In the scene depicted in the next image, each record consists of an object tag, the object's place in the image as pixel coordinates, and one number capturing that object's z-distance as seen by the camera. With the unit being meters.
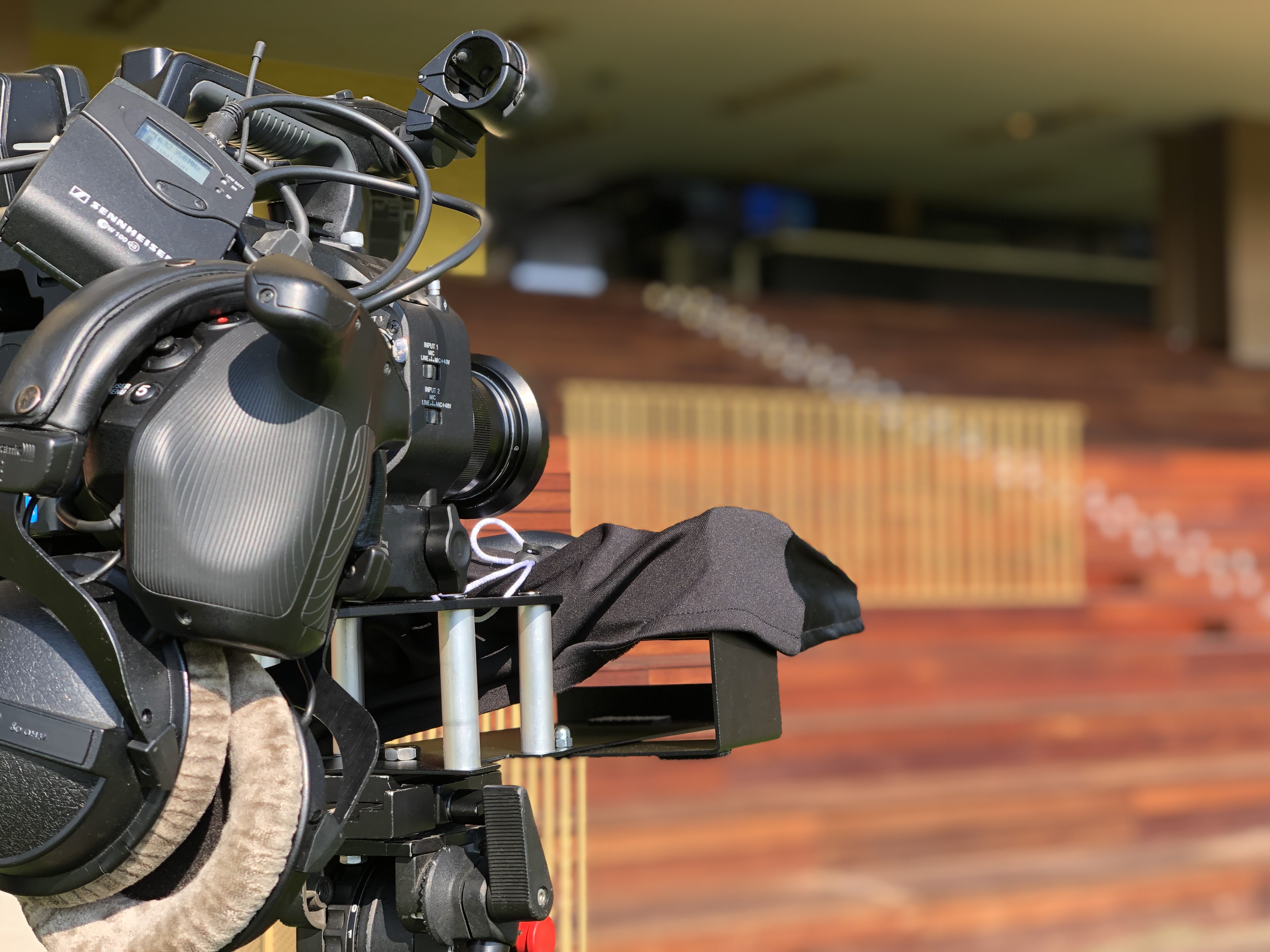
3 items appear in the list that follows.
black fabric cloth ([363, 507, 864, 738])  0.78
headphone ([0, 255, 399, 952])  0.55
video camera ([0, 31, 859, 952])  0.56
